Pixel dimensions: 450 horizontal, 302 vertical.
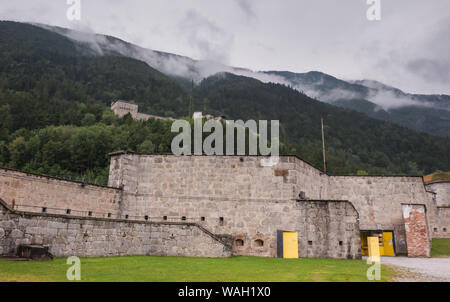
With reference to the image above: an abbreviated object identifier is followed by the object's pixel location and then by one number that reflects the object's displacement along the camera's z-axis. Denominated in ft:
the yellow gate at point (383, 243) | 91.56
